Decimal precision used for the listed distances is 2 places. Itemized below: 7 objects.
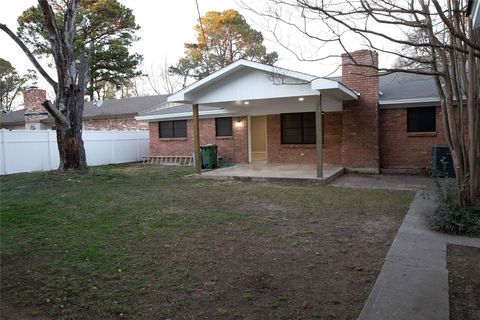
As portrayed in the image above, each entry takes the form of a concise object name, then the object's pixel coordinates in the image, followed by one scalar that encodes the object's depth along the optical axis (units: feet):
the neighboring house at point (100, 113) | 77.82
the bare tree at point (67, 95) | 38.91
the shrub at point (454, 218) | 16.88
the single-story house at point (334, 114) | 33.94
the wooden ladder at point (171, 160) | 56.03
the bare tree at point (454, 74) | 14.73
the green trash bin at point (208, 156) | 46.70
